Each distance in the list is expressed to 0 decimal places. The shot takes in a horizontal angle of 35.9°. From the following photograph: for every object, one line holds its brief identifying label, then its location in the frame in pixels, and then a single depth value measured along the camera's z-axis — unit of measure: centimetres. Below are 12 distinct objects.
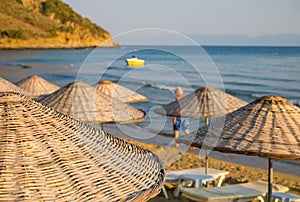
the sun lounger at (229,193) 554
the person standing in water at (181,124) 1051
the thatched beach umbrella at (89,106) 592
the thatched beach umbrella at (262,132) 405
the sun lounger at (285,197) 579
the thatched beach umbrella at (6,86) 691
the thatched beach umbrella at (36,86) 1026
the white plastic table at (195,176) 654
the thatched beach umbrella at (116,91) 816
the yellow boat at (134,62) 4116
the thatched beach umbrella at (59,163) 196
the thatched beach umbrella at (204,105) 748
